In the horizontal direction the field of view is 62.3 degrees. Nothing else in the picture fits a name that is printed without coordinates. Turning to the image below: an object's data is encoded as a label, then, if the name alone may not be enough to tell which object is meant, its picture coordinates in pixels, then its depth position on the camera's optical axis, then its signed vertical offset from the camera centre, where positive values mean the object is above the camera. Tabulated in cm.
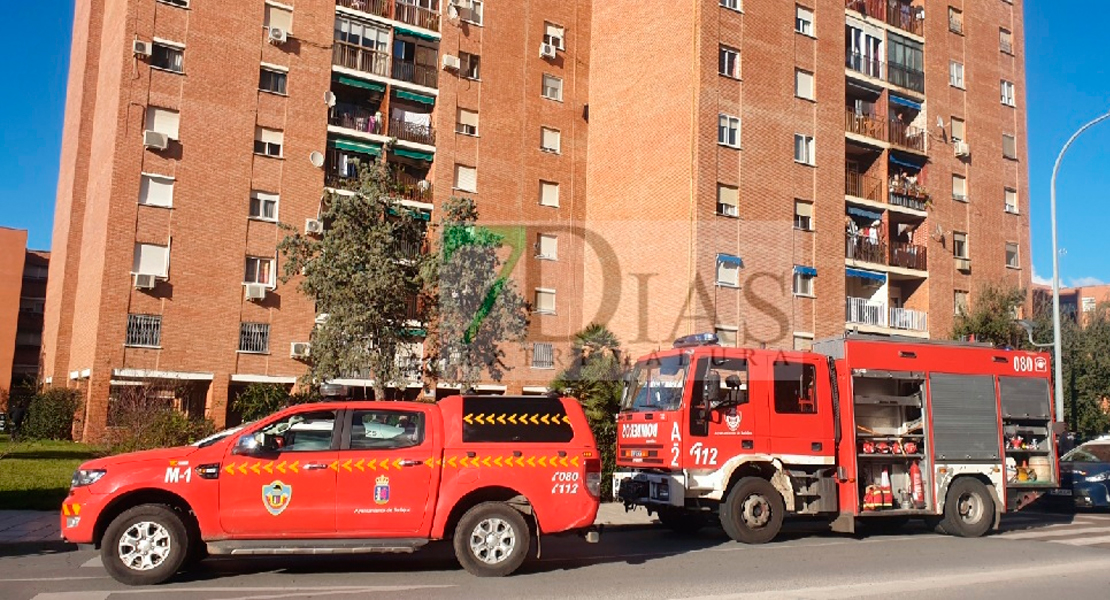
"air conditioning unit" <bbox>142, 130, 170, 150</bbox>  2895 +821
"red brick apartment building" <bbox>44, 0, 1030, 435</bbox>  2966 +908
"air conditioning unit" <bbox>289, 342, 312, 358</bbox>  3070 +190
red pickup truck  873 -79
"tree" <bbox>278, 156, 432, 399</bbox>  2050 +281
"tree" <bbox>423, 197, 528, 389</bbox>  2259 +279
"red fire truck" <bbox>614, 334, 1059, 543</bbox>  1253 -16
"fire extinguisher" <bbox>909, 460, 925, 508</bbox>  1369 -86
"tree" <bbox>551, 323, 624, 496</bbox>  1630 +19
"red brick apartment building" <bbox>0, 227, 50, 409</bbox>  5925 +614
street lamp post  2412 +296
